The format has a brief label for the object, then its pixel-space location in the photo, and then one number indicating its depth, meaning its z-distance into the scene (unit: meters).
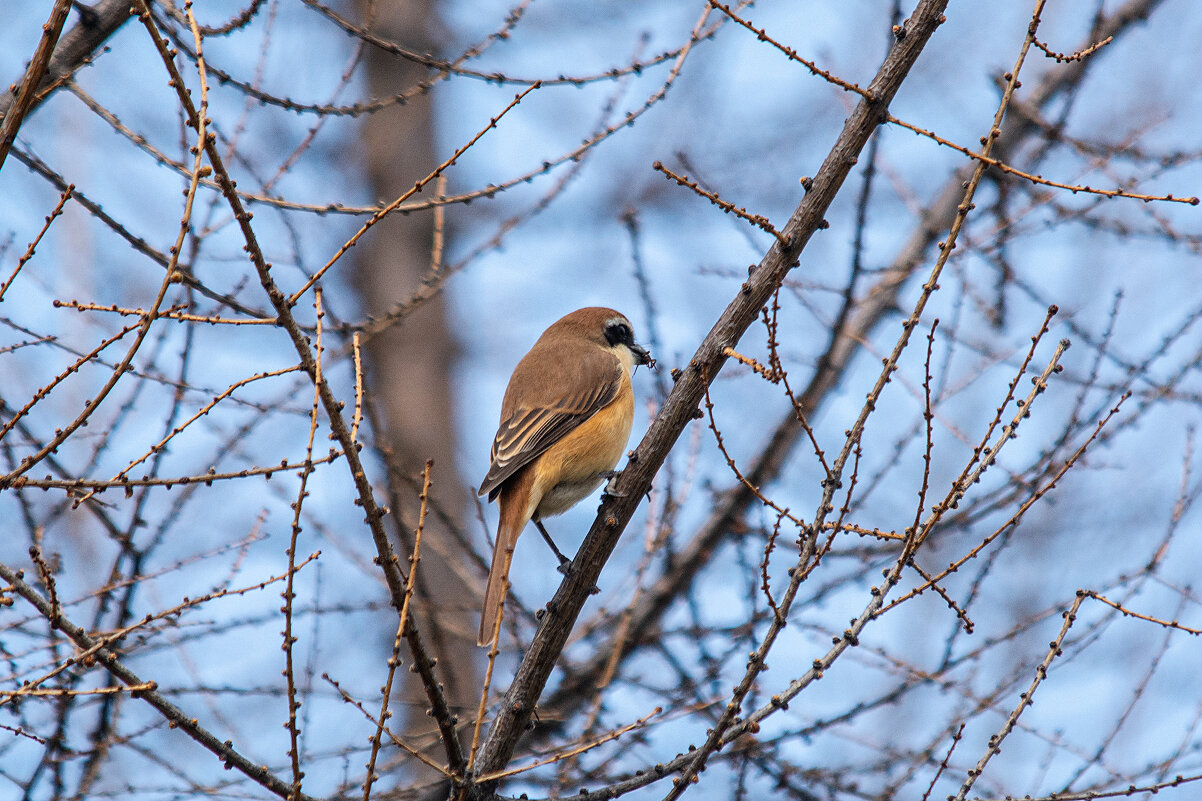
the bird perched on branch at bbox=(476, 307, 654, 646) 10.37
